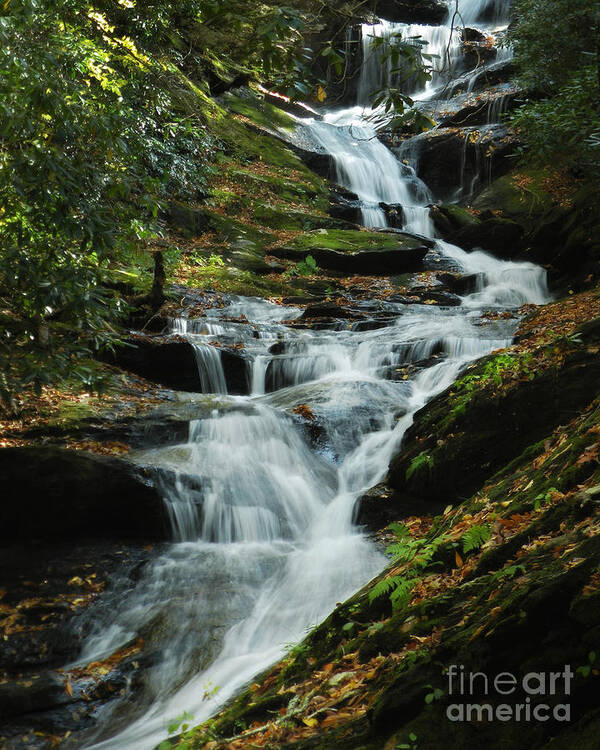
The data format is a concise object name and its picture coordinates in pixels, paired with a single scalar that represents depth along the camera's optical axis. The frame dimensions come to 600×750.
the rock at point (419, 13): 33.44
